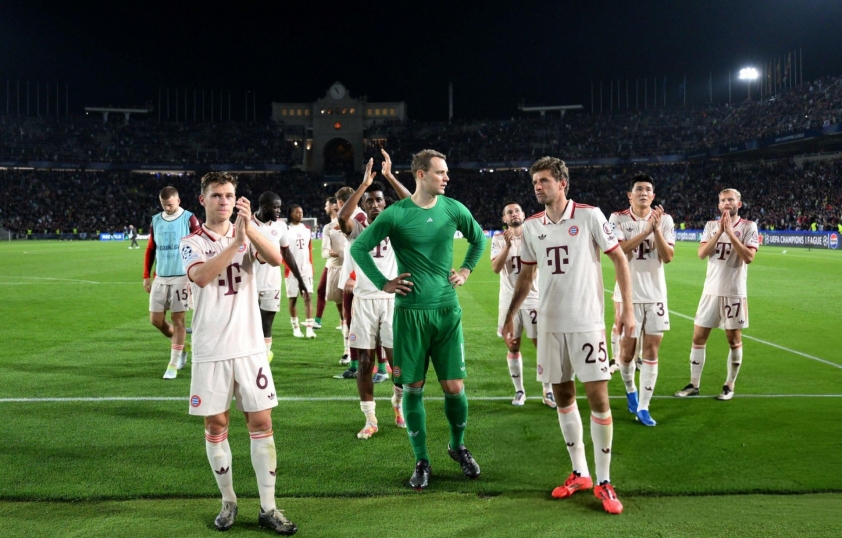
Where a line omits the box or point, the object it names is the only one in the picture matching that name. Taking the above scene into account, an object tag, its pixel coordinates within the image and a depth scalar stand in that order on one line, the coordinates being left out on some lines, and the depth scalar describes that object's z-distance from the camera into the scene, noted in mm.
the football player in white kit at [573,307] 4750
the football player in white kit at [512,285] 7109
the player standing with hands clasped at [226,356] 4316
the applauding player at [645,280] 6730
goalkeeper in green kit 5133
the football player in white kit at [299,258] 11617
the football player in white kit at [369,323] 6348
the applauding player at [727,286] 7566
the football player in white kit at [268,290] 9422
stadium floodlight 67688
